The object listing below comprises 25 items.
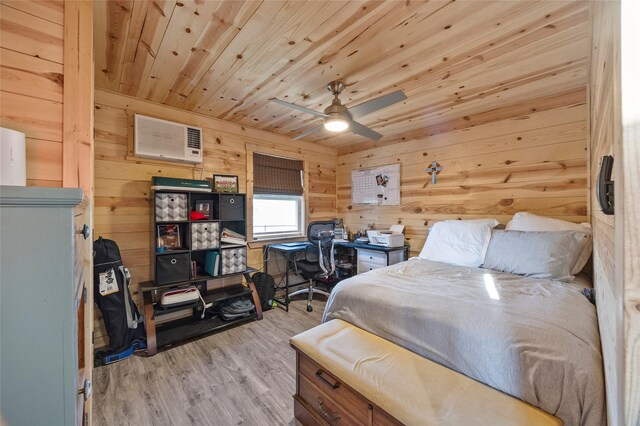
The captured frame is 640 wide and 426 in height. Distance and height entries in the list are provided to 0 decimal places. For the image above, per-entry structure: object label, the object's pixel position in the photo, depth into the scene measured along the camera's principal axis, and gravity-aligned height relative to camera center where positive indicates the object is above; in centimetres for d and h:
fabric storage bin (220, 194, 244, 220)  292 +4
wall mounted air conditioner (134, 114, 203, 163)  260 +73
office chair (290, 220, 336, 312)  329 -63
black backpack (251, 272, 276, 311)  323 -97
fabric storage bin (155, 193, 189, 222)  249 +3
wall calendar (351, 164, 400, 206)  379 +37
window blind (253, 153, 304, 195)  360 +50
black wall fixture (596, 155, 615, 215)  51 +4
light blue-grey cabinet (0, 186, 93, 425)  50 -19
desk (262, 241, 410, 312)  324 -56
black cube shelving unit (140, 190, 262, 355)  248 -57
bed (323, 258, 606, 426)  100 -58
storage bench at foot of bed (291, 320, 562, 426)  103 -80
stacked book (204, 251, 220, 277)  280 -57
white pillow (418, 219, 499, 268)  248 -33
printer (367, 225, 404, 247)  334 -35
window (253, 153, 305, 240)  363 +19
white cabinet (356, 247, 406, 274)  323 -61
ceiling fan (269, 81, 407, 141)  211 +85
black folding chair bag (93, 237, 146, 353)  218 -70
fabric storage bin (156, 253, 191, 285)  247 -56
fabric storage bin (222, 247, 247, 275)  287 -56
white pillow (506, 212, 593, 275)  193 -15
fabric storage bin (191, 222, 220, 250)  267 -26
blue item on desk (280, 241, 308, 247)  349 -46
